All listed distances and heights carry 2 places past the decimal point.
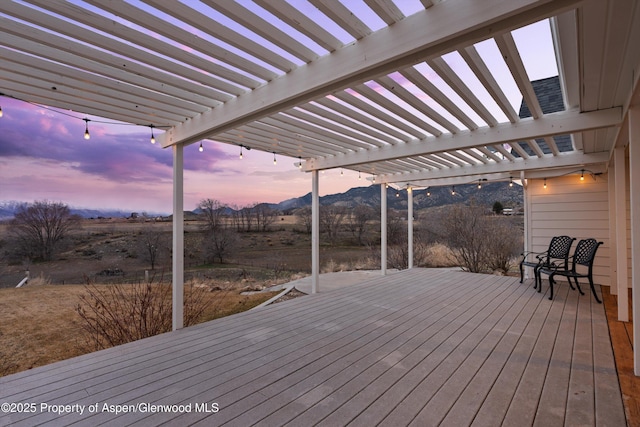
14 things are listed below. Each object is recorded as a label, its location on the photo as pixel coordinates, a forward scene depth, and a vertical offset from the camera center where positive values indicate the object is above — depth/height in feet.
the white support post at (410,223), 25.43 -0.41
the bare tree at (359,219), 39.27 -0.09
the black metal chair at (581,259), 13.64 -2.19
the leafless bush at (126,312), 12.19 -4.31
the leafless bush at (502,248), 27.14 -2.83
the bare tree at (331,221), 38.58 -0.36
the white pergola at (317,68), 5.25 +3.66
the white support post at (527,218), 20.92 +0.02
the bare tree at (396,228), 36.32 -1.26
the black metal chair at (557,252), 16.37 -2.11
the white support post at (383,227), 23.18 -0.71
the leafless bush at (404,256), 32.04 -4.26
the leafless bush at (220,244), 25.55 -2.36
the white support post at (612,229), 15.23 -0.57
